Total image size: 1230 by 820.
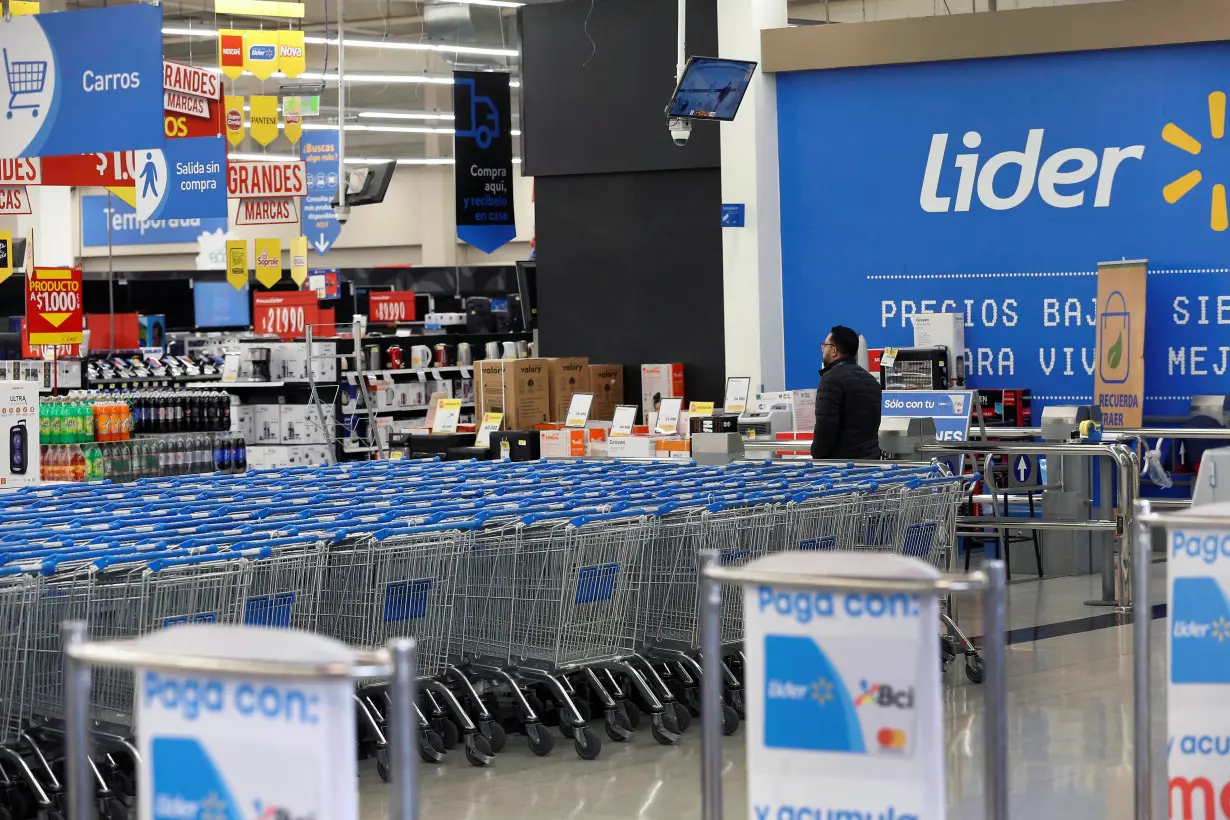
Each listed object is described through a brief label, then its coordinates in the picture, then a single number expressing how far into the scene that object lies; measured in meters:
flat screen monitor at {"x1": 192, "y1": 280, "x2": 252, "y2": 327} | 28.59
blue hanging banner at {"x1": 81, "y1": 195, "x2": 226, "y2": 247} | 27.03
